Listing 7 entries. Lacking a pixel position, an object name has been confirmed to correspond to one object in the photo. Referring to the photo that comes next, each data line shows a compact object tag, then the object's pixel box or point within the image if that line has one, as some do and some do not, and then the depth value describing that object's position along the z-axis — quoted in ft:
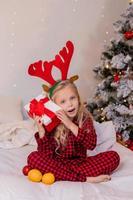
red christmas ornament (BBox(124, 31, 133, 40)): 8.60
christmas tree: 8.68
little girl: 5.98
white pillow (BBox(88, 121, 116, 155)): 7.32
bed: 5.15
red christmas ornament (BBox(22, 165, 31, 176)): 5.90
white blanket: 7.38
